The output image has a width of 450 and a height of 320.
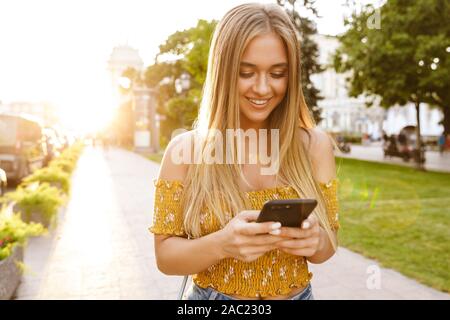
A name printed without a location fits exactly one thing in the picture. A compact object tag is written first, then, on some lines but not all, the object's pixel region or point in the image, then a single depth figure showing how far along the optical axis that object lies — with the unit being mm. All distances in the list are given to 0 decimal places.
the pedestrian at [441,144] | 31562
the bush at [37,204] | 7902
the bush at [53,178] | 11383
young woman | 1663
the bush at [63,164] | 14580
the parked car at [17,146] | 14359
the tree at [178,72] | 23734
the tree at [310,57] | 25706
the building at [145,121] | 37594
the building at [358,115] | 63062
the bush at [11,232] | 4930
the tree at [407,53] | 16172
